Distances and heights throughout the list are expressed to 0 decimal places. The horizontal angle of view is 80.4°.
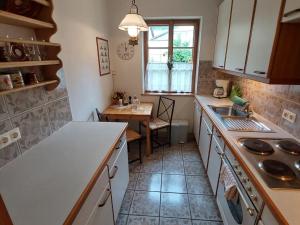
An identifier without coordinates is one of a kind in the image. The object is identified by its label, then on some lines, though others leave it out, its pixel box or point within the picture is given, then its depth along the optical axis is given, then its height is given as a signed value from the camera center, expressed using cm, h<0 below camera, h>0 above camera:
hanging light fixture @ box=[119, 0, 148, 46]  164 +31
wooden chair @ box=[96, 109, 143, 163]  244 -103
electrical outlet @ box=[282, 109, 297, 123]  147 -47
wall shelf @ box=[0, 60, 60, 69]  89 -2
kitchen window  296 +6
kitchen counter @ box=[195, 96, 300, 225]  78 -65
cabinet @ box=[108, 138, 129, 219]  141 -98
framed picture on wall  253 +5
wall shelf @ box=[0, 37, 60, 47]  89 +10
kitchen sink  165 -63
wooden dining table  254 -76
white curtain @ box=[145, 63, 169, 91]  314 -31
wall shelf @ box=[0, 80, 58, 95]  92 -16
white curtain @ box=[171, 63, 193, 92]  310 -31
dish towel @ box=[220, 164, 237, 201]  127 -91
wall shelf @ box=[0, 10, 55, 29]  92 +22
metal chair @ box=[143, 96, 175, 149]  298 -100
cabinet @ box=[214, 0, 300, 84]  125 +14
